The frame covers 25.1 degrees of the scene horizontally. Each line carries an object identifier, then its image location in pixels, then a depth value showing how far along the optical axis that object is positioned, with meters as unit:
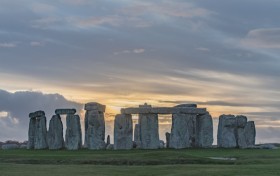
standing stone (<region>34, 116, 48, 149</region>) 53.75
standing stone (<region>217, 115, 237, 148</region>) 53.12
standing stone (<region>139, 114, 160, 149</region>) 52.53
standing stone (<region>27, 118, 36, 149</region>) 55.31
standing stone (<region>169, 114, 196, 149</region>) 52.47
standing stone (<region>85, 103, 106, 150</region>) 52.47
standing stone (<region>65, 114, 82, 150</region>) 52.22
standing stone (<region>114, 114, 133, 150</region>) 52.06
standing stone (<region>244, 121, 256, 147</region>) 54.06
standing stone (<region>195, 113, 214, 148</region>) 53.50
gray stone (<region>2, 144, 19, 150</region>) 57.13
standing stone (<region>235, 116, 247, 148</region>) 53.09
